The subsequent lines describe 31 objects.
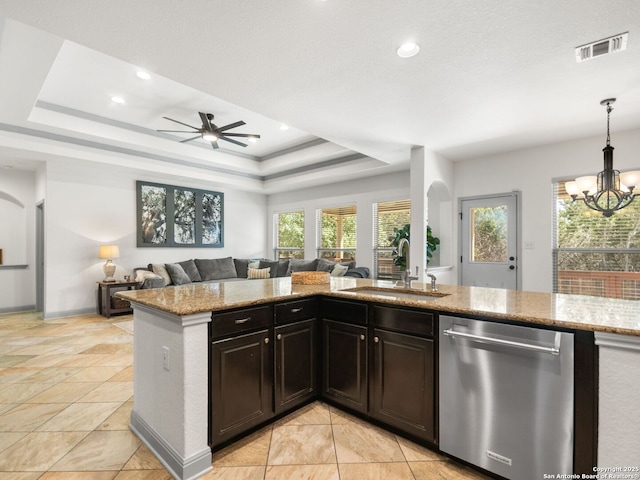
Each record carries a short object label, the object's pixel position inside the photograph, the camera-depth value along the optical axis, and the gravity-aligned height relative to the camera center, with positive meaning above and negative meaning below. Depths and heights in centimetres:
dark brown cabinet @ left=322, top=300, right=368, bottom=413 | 225 -84
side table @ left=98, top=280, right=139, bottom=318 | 541 -102
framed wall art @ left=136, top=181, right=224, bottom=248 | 629 +50
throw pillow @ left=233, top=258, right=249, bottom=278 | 742 -64
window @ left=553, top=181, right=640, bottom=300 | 404 -14
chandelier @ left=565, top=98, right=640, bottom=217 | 336 +58
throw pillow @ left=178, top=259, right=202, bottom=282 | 650 -62
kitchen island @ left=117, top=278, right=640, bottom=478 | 137 -55
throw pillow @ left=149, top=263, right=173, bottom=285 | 600 -59
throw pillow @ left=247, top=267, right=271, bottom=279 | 706 -74
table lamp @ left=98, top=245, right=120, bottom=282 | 546 -28
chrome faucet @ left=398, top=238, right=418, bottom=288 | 254 -31
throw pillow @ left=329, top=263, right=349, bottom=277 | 573 -55
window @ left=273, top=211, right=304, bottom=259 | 792 +12
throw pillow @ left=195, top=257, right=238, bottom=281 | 680 -62
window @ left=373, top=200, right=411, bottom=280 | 615 +19
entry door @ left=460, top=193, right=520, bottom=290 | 484 -2
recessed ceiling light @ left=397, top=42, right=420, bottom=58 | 224 +136
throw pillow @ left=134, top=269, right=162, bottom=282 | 552 -62
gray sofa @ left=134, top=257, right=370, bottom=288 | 571 -61
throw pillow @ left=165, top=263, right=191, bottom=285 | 610 -66
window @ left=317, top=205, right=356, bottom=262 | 695 +14
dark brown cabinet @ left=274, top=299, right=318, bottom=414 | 223 -83
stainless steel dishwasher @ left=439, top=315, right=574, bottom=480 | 151 -81
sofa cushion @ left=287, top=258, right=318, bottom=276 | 665 -54
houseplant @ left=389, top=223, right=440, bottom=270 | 520 -4
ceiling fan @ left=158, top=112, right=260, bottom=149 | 431 +153
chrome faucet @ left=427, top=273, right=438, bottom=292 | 238 -34
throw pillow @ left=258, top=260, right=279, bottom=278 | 715 -59
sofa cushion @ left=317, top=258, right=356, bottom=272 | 625 -51
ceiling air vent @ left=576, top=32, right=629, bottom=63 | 216 +135
